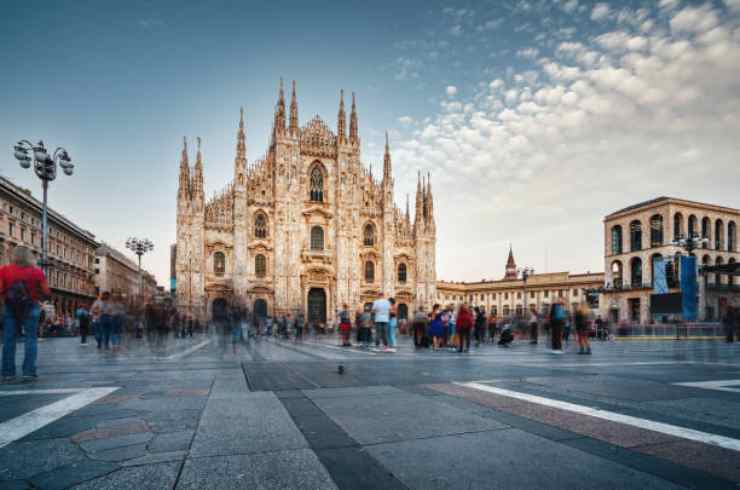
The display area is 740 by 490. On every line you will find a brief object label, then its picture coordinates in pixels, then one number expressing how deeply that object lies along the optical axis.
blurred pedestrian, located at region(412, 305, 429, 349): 15.42
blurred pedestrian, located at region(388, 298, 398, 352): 13.86
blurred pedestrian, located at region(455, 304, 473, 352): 12.79
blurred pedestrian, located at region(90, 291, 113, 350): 12.63
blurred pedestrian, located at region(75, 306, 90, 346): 16.84
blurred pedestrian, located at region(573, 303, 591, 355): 11.62
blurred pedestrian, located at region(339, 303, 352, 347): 15.96
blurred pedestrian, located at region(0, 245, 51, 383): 5.79
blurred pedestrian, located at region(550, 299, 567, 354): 12.55
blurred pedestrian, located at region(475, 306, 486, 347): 17.24
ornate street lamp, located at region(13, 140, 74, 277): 16.88
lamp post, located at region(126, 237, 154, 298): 34.72
